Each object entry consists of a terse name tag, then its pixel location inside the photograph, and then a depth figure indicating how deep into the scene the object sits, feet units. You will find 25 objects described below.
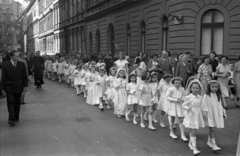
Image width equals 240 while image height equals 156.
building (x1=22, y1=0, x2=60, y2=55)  195.31
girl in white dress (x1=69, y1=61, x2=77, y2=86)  62.31
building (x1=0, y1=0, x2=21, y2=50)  401.49
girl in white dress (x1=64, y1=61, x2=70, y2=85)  68.30
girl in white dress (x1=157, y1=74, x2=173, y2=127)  26.76
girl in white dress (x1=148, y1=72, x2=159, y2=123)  28.14
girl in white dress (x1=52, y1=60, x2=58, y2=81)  74.74
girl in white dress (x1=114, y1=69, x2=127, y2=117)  32.48
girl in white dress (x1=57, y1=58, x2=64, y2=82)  71.40
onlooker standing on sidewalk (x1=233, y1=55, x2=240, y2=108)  34.04
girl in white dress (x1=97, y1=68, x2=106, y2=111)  39.04
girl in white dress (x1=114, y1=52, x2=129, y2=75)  47.32
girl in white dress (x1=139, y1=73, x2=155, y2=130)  27.91
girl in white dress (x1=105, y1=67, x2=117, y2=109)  36.29
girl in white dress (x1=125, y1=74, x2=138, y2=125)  29.27
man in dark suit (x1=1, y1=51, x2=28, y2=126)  28.53
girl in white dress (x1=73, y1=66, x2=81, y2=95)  50.59
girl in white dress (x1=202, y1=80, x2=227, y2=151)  21.27
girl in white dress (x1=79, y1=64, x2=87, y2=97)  47.55
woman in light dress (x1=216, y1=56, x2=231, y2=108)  37.32
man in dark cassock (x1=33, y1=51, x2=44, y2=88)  57.47
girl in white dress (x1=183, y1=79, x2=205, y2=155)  21.42
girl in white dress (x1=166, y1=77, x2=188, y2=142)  24.12
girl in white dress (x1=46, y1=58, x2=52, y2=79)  79.61
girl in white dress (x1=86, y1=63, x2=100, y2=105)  39.63
